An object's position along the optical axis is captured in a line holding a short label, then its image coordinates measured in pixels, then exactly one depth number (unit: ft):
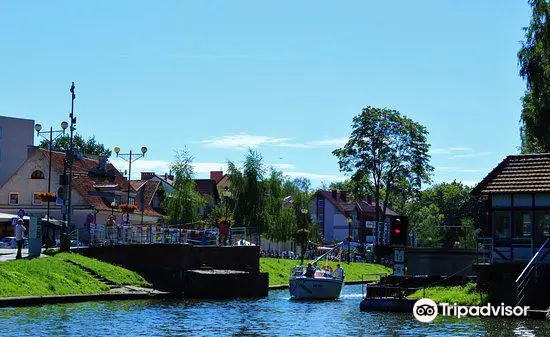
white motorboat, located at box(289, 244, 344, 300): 181.06
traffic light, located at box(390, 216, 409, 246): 130.31
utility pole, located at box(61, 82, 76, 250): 164.14
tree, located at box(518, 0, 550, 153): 183.42
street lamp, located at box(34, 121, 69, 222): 165.17
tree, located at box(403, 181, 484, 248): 411.54
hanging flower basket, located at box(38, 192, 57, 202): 181.27
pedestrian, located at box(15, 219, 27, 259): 151.84
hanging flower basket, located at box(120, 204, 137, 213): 204.23
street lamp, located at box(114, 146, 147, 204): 196.85
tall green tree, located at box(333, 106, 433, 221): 300.40
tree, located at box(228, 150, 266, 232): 273.33
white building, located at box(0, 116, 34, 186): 350.23
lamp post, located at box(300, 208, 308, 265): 298.15
